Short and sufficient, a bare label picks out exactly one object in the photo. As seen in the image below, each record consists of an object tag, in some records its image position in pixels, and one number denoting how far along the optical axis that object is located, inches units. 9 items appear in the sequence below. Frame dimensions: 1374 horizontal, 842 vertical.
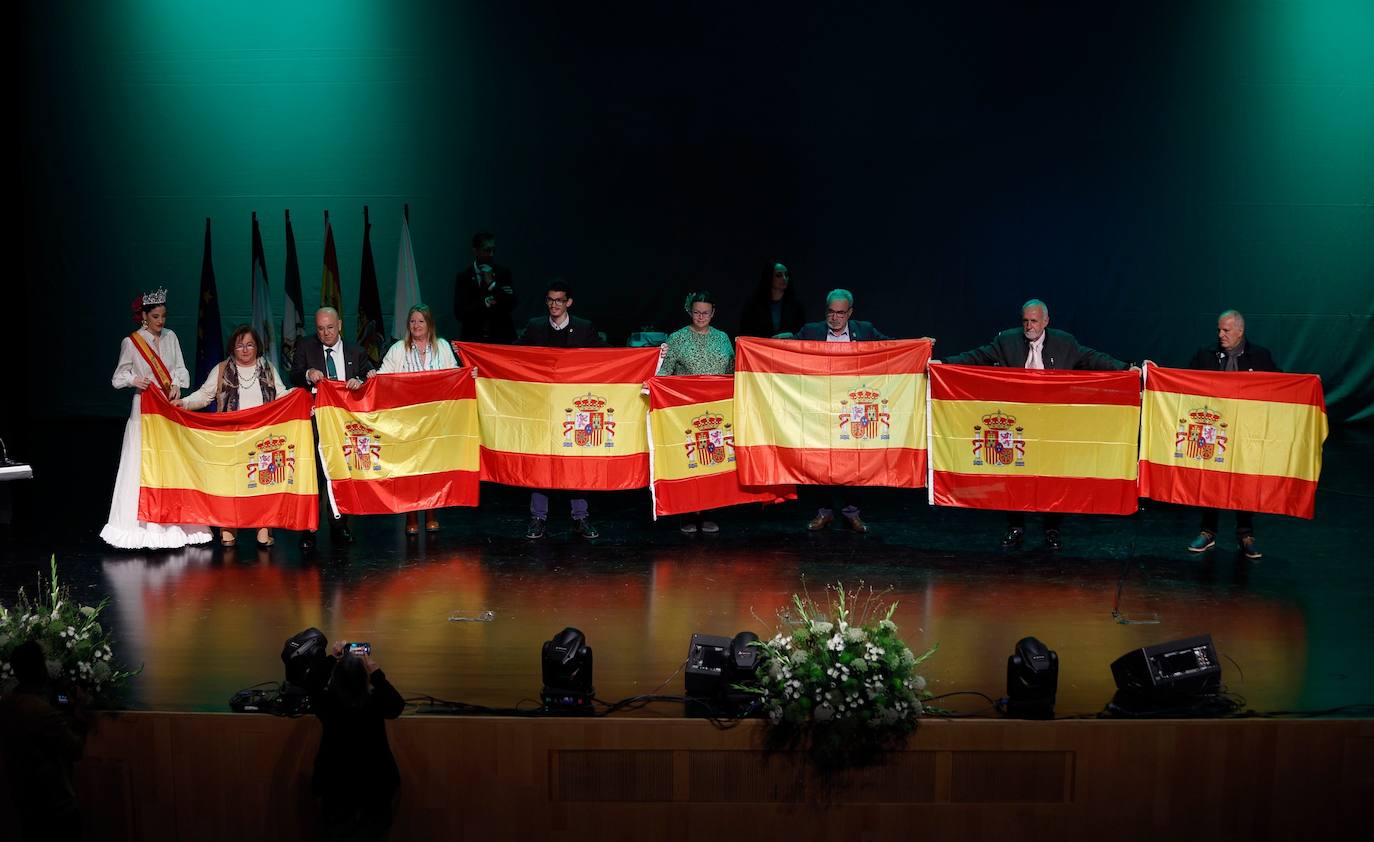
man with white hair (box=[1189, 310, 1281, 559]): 307.7
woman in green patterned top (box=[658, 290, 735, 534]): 324.8
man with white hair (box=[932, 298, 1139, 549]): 316.5
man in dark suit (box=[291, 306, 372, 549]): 314.8
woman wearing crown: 311.1
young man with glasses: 325.4
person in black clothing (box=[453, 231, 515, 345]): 381.7
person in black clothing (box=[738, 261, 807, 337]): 376.2
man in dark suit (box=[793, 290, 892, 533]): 321.4
